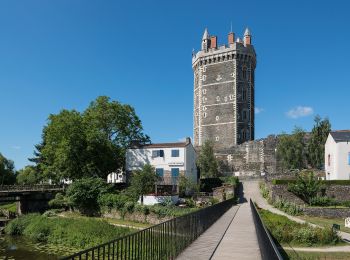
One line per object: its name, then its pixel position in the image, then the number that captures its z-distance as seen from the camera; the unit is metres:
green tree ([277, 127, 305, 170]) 63.75
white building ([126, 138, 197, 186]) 47.19
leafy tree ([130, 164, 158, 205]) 40.59
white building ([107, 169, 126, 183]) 53.40
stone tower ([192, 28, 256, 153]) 72.00
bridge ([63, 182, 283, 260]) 9.09
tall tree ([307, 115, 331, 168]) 62.72
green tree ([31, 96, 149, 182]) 46.16
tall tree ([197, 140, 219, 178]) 60.78
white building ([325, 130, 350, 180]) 44.88
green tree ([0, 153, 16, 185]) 72.25
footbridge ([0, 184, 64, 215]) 44.86
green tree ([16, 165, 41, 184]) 74.90
